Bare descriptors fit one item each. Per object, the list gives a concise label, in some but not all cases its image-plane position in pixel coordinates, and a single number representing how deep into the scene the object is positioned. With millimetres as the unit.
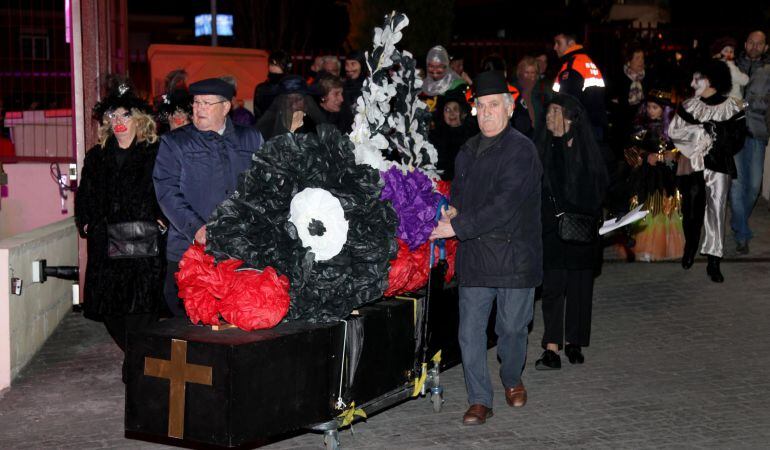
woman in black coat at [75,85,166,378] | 7328
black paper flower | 5449
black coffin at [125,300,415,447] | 5090
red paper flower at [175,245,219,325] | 5367
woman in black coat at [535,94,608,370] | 7555
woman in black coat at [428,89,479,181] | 10086
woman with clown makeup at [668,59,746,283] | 10578
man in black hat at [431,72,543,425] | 6336
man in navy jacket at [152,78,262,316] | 6453
